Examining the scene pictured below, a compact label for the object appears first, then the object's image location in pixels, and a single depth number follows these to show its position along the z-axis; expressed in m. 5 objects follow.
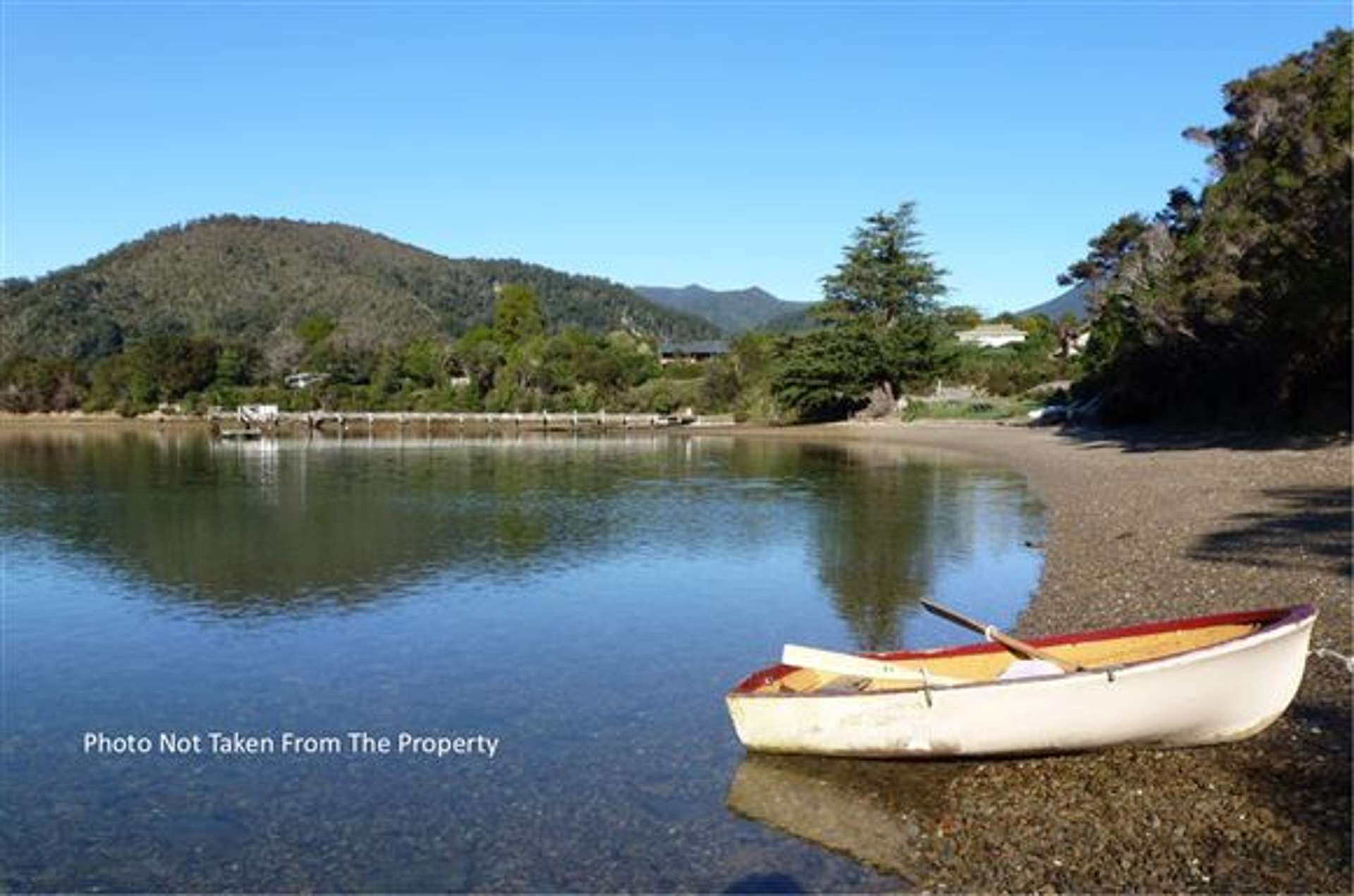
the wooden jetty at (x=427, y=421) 80.50
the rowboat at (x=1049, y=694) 8.02
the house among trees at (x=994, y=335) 108.50
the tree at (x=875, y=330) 63.75
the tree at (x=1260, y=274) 25.31
